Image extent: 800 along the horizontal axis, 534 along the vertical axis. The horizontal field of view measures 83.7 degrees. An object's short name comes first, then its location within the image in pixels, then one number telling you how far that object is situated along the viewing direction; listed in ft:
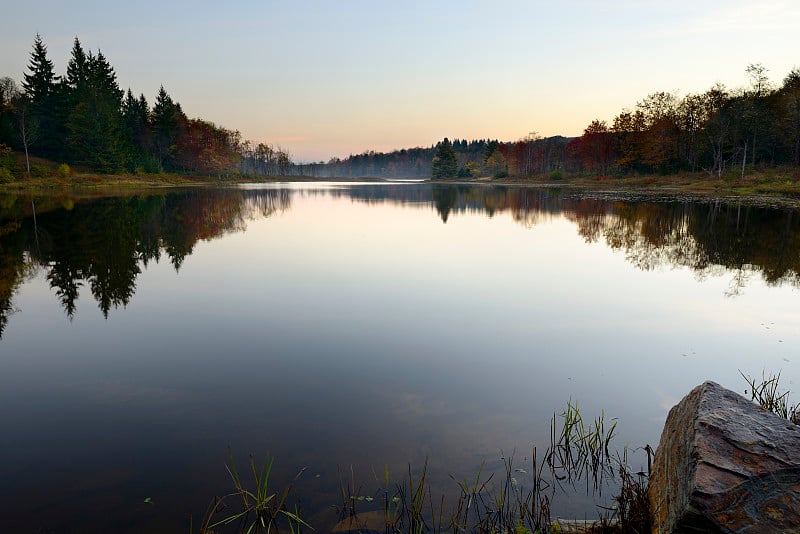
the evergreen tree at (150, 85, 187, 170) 355.77
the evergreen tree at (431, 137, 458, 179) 526.16
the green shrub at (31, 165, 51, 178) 234.99
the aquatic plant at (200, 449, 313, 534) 15.62
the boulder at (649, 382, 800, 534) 10.89
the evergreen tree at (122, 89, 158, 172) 313.12
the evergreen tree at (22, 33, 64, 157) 286.05
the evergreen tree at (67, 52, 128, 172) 273.33
